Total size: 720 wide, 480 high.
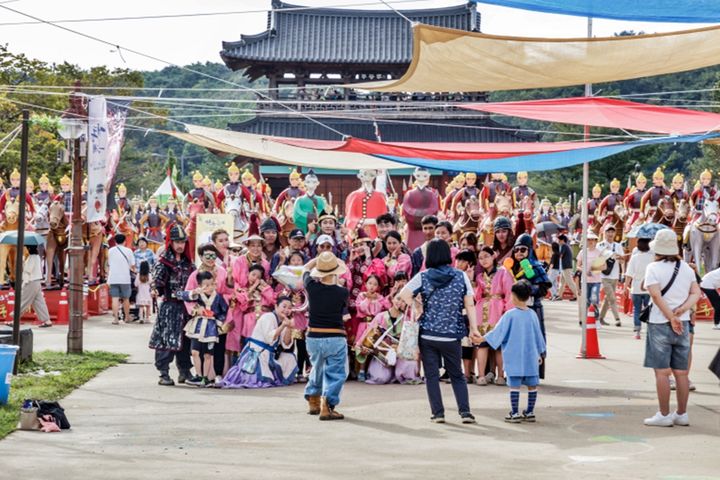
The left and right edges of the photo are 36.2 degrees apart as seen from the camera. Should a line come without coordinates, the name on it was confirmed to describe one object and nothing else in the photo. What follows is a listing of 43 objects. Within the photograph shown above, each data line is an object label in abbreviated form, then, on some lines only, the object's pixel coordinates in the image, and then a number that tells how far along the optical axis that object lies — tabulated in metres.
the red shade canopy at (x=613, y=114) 13.52
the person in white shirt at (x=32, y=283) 18.81
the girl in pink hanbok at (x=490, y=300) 13.30
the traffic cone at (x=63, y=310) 21.92
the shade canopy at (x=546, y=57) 11.58
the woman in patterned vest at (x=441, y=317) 10.50
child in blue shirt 10.58
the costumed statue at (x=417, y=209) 19.89
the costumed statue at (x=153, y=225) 28.67
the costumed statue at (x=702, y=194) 24.64
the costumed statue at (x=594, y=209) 29.69
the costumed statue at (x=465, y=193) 24.67
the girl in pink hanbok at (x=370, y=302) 13.62
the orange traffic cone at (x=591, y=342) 15.79
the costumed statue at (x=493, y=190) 24.77
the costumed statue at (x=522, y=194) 26.57
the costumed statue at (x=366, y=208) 19.30
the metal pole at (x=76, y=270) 16.08
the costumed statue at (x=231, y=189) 24.81
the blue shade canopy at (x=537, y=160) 12.77
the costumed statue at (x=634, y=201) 26.34
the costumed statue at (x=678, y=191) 24.72
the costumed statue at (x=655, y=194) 25.05
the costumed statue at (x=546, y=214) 30.40
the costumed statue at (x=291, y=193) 22.55
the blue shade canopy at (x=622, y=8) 11.10
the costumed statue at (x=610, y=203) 28.48
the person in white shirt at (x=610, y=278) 21.22
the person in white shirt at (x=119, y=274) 21.58
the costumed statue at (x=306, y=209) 19.12
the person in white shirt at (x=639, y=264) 16.64
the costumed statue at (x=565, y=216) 33.09
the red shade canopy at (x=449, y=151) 14.55
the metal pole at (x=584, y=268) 15.38
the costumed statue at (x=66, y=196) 24.16
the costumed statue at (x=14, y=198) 24.01
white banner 15.84
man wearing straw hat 10.75
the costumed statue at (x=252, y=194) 24.88
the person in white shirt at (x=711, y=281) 12.45
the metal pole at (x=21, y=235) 13.52
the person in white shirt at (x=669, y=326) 10.17
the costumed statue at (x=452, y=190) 25.19
